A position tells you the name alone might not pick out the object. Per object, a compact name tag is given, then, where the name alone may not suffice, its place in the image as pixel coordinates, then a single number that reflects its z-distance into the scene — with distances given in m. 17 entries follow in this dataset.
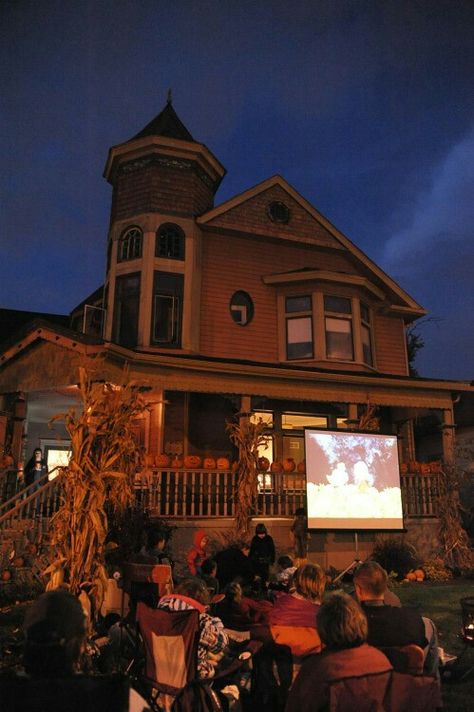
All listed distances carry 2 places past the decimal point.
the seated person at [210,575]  6.71
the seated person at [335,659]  2.45
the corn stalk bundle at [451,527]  12.62
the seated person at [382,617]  3.48
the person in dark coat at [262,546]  9.70
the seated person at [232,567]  8.14
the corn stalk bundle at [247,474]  11.60
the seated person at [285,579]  6.87
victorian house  13.69
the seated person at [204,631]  4.30
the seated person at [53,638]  2.06
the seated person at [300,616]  4.25
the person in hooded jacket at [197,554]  8.98
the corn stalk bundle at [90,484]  5.82
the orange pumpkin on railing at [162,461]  12.55
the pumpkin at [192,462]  12.68
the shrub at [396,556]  11.65
